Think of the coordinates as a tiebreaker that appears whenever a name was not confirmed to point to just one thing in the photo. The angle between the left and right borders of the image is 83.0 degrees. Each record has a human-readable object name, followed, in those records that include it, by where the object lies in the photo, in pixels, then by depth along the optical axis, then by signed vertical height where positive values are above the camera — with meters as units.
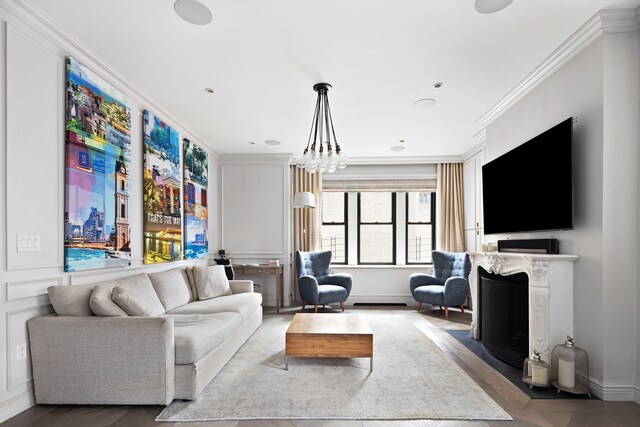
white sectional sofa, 2.44 -0.93
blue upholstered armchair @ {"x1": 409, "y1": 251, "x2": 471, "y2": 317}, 5.30 -1.04
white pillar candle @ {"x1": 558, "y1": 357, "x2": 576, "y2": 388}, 2.65 -1.17
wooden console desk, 5.73 -0.88
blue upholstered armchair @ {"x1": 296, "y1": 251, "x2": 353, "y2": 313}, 5.44 -1.04
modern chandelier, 3.37 +0.54
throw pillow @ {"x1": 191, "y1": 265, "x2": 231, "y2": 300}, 4.38 -0.83
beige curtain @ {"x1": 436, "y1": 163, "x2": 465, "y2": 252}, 6.41 +0.17
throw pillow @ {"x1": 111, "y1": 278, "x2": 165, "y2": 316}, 2.69 -0.68
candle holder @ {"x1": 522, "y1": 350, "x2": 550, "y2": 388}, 2.75 -1.22
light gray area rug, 2.38 -1.32
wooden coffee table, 3.12 -1.12
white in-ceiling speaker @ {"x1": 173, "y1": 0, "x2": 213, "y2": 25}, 2.33 +1.36
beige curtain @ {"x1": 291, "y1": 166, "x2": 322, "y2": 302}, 6.45 -0.14
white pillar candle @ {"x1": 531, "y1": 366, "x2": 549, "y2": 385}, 2.74 -1.23
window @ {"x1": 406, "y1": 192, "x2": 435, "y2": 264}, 6.73 -0.23
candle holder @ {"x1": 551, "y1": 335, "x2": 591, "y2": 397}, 2.64 -1.15
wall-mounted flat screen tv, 2.81 +0.27
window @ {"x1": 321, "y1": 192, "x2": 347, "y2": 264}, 6.82 -0.19
